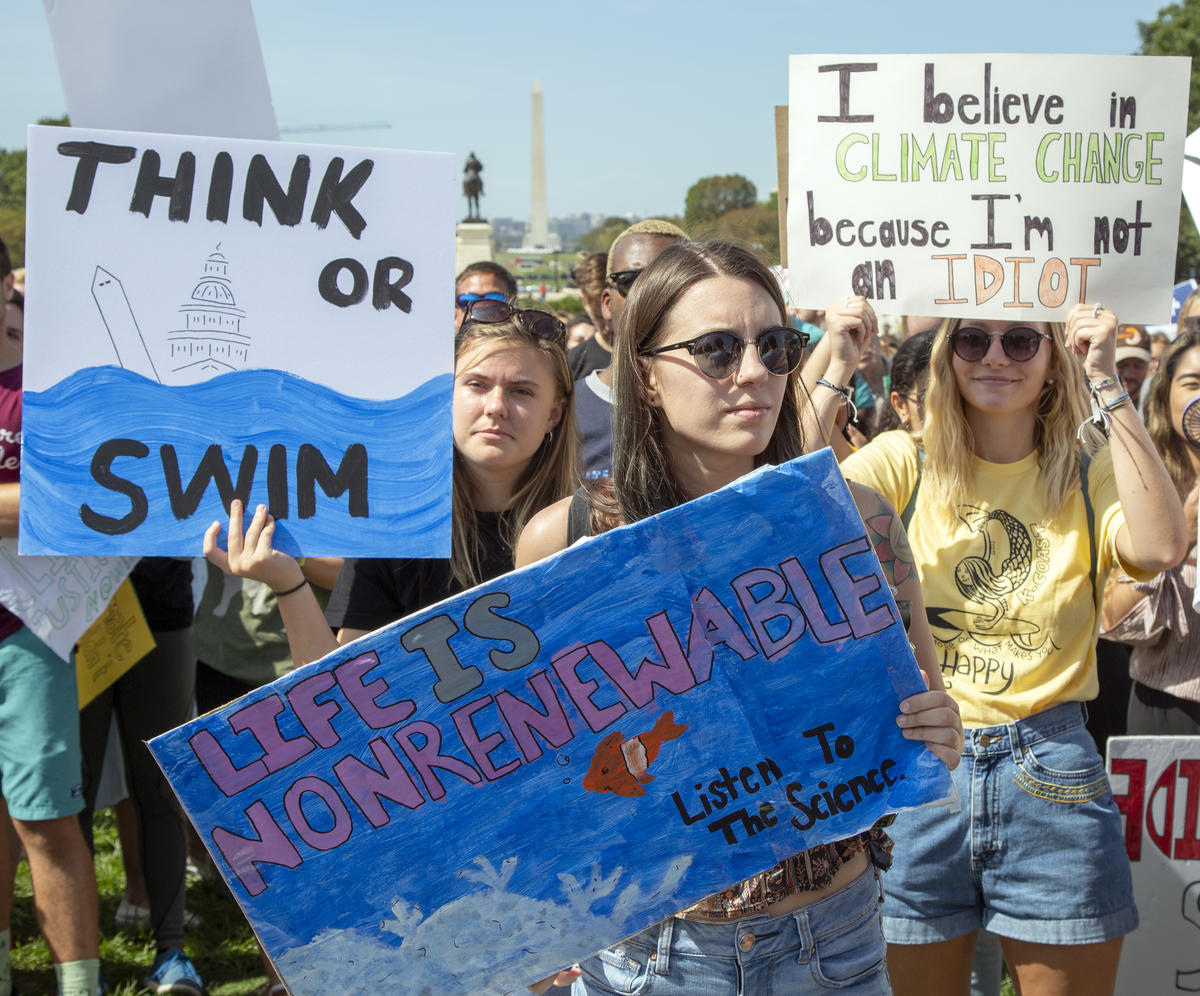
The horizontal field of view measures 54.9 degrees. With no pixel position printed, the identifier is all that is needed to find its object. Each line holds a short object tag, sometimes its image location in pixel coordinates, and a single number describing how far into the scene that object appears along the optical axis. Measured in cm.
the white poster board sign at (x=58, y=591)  295
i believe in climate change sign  263
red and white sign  278
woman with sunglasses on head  227
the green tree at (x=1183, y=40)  3416
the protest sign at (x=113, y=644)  334
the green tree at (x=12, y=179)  4972
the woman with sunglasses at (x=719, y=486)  165
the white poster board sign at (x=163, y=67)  221
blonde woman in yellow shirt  227
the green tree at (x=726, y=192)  7894
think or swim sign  198
